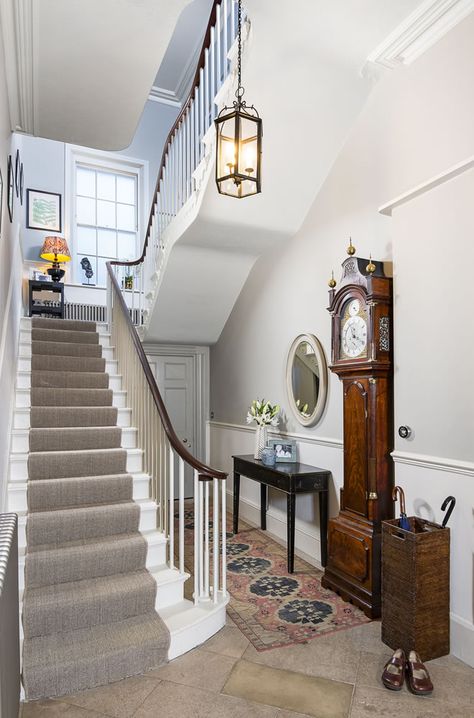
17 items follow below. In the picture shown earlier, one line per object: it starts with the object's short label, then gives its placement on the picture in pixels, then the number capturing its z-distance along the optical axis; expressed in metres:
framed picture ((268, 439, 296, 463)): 4.18
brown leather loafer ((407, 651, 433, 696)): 2.24
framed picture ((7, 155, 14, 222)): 3.23
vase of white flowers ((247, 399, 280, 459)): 4.43
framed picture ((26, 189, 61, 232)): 6.36
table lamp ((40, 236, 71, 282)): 6.06
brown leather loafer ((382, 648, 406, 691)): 2.28
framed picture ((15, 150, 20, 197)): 3.97
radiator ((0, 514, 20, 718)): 1.17
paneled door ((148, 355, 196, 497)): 6.30
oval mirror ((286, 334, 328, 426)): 3.93
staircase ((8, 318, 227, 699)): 2.42
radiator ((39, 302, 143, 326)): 6.45
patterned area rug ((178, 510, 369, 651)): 2.83
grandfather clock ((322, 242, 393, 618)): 3.04
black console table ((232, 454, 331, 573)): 3.65
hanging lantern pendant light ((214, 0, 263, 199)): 2.51
